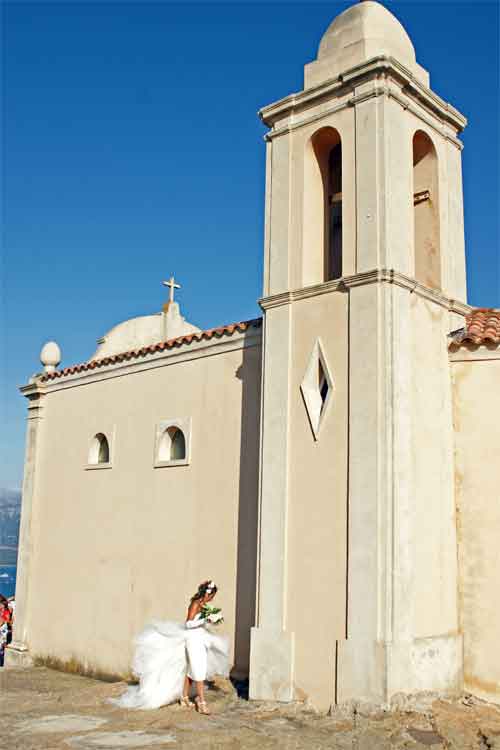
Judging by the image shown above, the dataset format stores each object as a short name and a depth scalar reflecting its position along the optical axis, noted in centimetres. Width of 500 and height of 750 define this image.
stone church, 834
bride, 874
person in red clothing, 1480
